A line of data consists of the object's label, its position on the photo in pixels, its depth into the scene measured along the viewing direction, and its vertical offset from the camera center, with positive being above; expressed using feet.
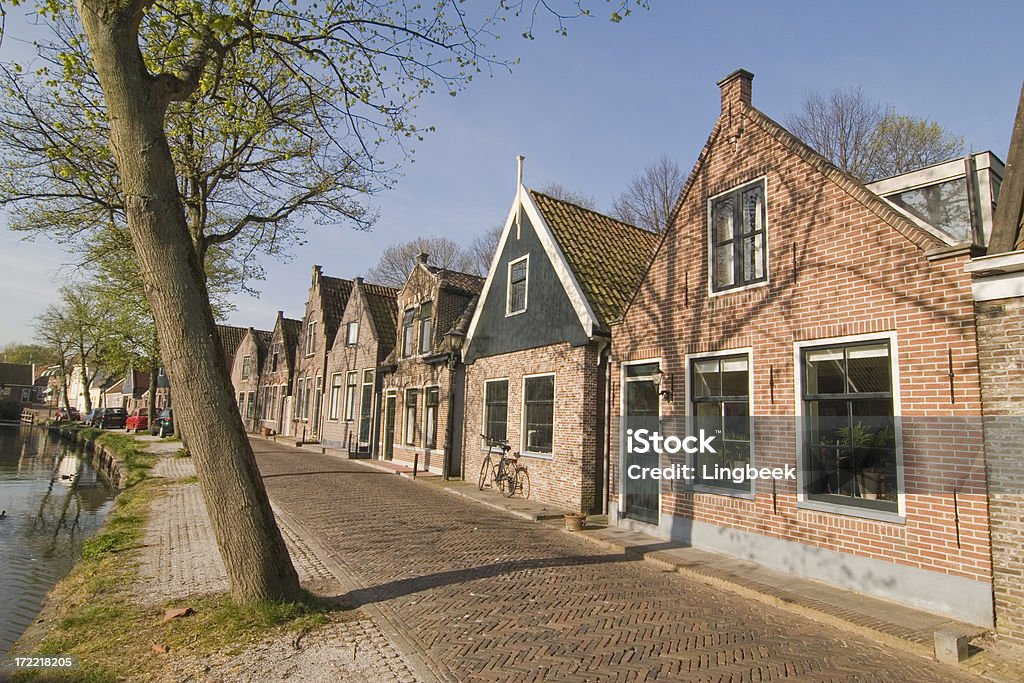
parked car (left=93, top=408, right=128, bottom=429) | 139.13 -5.00
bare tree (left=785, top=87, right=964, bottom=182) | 66.74 +31.44
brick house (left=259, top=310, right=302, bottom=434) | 113.09 +5.19
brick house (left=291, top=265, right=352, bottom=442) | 96.58 +9.32
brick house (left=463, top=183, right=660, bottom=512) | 39.04 +4.93
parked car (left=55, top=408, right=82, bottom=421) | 173.58 -5.25
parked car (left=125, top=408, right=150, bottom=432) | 127.73 -5.34
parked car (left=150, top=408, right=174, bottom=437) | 108.27 -4.98
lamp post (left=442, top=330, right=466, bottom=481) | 55.67 +4.08
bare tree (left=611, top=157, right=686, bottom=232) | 92.77 +31.76
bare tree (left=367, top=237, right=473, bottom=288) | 135.33 +33.79
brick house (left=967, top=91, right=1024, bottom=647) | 18.13 +0.92
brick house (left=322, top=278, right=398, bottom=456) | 77.82 +5.01
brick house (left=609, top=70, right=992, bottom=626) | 20.63 +1.56
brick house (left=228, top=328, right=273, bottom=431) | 130.82 +5.88
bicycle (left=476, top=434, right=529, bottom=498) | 44.96 -5.37
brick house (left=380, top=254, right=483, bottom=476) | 58.39 +3.53
